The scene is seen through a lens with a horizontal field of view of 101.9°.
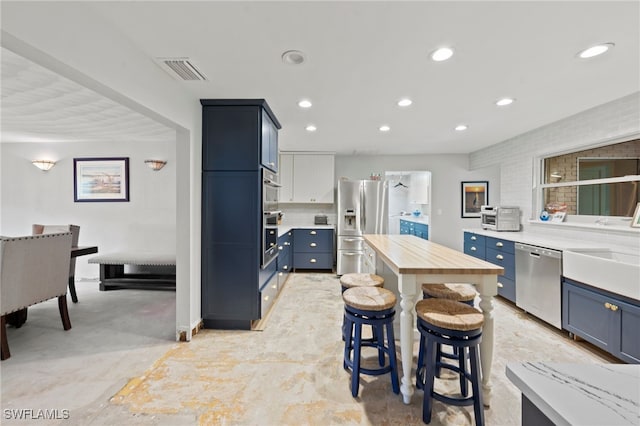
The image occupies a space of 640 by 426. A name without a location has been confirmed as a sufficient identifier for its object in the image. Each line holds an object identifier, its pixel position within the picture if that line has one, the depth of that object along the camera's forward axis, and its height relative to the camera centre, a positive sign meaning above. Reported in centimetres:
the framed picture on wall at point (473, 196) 543 +33
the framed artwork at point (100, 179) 435 +52
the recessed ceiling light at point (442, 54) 177 +111
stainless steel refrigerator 473 -7
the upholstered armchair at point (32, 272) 223 -59
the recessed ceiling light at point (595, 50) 173 +111
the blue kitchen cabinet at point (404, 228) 663 -43
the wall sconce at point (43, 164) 425 +75
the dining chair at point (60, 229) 367 -28
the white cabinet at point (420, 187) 563 +58
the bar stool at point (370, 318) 171 -72
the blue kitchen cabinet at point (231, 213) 268 -3
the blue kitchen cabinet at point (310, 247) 496 -69
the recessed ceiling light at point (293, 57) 182 +111
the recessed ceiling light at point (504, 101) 263 +114
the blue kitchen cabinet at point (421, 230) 555 -41
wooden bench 381 -99
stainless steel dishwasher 265 -77
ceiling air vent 193 +112
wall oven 281 -7
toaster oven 393 -9
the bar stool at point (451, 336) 144 -71
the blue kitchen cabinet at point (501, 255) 329 -61
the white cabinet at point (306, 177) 517 +68
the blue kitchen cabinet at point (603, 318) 199 -90
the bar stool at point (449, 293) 188 -61
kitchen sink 198 -48
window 271 +38
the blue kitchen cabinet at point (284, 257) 385 -76
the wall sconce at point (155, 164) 424 +76
